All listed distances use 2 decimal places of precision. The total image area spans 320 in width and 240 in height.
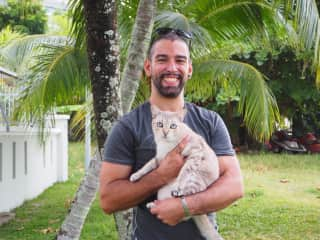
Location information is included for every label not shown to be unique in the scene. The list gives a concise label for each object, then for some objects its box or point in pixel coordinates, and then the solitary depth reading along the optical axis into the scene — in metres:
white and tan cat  1.94
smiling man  1.94
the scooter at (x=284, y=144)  15.44
